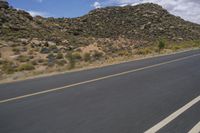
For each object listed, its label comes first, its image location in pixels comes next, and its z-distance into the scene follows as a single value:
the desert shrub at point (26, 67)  8.25
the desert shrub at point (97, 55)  12.39
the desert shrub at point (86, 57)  10.98
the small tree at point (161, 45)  14.67
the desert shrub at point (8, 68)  7.93
